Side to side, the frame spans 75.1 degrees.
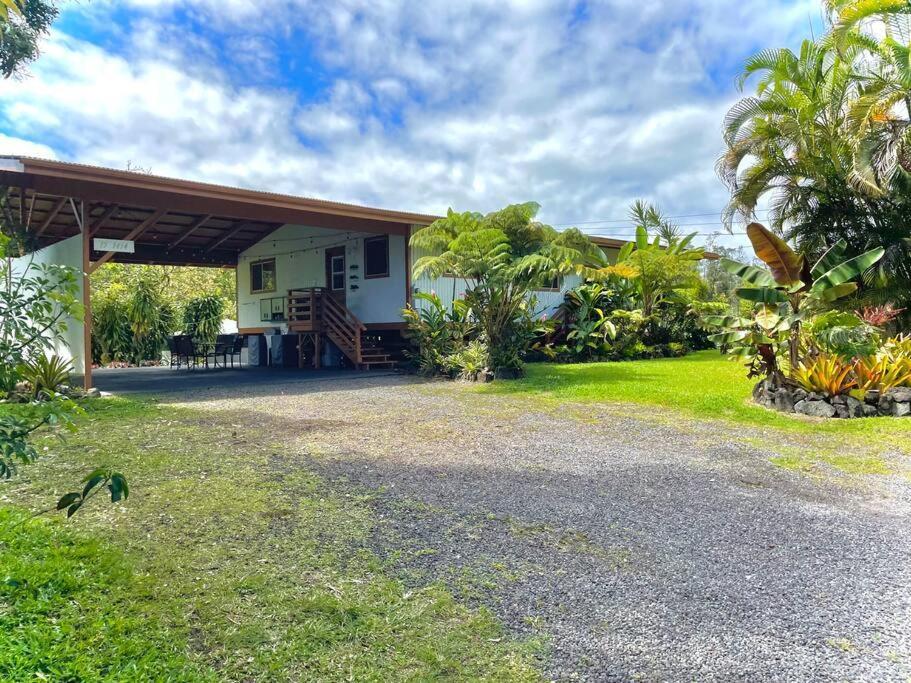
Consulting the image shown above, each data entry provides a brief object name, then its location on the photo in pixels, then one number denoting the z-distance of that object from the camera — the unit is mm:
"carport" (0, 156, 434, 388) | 9773
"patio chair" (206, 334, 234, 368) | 17438
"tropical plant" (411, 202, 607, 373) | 12164
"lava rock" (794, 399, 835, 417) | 7844
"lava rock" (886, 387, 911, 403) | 7688
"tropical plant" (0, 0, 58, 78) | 13430
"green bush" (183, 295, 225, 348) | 16859
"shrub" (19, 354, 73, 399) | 8670
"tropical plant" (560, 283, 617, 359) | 16172
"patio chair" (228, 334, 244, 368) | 18023
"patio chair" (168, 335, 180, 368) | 17000
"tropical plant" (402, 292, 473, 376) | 13617
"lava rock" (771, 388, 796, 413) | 8258
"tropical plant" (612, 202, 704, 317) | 16359
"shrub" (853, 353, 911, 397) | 7883
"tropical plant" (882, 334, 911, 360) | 8281
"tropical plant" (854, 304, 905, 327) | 10312
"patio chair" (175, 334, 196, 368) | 16672
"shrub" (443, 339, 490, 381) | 12633
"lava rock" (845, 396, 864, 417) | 7758
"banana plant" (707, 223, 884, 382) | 7832
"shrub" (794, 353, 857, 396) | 7914
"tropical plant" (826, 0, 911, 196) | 9938
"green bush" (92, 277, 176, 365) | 16578
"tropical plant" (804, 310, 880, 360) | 7547
